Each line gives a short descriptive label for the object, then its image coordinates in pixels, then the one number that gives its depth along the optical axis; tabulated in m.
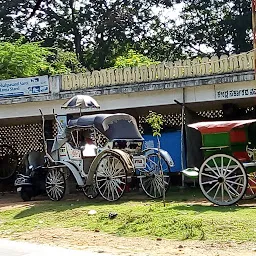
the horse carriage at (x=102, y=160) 12.12
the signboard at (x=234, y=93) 13.12
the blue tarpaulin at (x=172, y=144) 14.66
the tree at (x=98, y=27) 34.59
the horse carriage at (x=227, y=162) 10.11
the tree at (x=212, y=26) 33.91
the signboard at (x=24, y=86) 15.80
